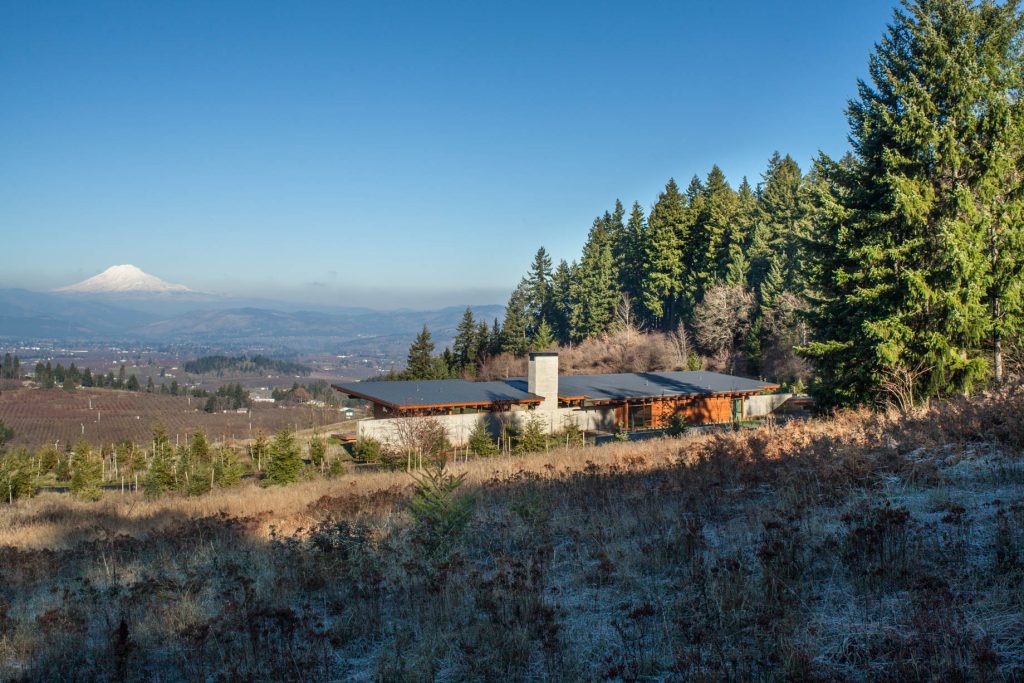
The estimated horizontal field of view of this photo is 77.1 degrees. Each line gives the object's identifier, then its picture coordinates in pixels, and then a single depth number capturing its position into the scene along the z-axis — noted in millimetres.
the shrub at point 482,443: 28297
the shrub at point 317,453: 29898
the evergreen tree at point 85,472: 29291
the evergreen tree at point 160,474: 25984
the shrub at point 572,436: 29056
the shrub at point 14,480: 23328
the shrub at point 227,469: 26411
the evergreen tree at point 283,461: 25956
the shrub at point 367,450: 29906
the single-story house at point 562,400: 32469
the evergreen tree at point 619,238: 73625
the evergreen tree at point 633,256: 71750
